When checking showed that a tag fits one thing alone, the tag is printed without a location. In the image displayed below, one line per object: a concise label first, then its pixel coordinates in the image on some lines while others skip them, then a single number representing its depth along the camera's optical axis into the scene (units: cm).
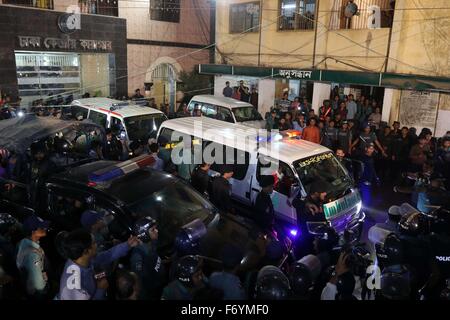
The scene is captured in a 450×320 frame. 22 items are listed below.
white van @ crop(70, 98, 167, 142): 984
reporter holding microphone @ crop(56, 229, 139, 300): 348
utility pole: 1690
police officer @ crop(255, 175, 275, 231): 577
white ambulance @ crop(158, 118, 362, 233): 628
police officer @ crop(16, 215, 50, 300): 390
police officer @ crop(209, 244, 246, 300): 350
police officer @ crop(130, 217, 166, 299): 397
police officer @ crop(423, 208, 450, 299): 389
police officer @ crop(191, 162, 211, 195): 661
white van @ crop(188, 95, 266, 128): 1229
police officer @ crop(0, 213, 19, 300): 381
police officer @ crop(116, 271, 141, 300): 321
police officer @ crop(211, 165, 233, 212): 606
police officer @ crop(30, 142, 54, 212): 542
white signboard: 1205
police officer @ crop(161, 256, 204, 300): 337
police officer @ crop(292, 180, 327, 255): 573
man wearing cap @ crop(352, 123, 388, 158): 946
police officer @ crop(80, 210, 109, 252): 449
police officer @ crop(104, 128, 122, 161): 876
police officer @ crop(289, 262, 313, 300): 367
